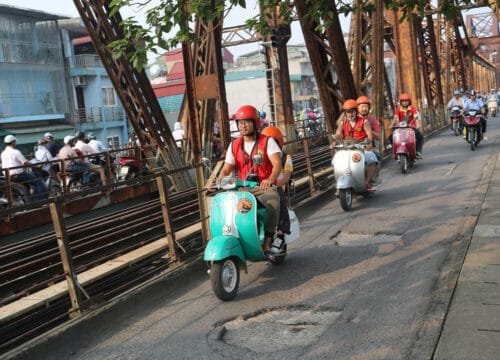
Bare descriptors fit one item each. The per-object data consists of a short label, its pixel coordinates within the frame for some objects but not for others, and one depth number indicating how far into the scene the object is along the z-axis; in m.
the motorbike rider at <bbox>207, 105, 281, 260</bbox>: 5.66
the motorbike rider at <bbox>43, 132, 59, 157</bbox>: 14.26
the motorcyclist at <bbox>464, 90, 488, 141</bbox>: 16.55
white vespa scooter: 9.13
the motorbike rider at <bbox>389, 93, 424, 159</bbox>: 13.48
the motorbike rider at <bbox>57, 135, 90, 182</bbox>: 12.68
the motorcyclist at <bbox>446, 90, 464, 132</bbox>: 20.31
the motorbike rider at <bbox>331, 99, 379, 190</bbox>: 9.59
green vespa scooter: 5.16
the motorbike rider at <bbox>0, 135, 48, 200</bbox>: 11.35
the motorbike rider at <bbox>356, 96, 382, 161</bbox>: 9.79
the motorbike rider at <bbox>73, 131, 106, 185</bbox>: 12.91
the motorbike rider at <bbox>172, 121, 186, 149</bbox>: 15.57
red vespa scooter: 13.00
